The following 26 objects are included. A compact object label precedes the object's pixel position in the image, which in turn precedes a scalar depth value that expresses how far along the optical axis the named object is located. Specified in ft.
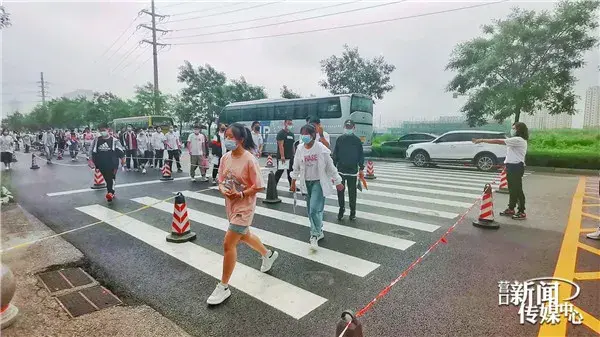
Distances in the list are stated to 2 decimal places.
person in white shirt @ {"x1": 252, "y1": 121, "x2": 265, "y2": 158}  29.50
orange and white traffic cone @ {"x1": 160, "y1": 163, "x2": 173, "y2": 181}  36.73
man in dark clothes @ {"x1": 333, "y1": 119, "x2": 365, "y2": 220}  19.11
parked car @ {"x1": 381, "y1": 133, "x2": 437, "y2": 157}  63.98
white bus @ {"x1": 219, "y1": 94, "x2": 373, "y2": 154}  57.06
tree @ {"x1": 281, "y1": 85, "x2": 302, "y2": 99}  119.75
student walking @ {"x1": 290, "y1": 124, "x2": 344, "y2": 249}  15.58
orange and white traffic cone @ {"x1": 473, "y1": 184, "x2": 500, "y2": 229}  18.62
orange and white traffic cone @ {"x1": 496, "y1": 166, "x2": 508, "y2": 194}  29.84
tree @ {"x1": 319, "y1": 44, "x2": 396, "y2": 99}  86.53
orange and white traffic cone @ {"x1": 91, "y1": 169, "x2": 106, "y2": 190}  31.93
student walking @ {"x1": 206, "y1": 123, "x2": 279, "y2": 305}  10.80
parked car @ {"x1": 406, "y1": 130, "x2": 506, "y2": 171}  44.32
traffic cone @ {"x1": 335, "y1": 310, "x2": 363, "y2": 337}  6.12
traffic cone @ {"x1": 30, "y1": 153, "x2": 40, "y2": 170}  48.71
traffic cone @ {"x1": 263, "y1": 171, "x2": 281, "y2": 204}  24.58
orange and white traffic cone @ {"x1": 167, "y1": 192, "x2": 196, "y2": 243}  16.40
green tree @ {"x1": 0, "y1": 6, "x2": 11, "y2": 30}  21.87
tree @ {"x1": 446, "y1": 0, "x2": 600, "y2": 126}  52.26
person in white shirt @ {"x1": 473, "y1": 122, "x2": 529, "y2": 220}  19.99
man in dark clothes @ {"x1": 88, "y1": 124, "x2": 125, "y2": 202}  24.57
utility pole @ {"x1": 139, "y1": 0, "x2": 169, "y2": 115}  93.85
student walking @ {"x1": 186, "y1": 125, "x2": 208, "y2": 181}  34.30
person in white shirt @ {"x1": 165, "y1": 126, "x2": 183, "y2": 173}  42.68
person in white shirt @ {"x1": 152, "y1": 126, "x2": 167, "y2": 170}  44.86
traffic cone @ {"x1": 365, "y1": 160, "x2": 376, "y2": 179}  37.32
